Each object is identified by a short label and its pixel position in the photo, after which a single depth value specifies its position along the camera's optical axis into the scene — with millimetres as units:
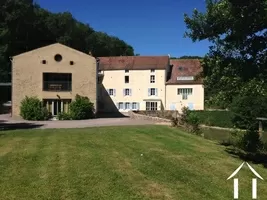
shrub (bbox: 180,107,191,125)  15066
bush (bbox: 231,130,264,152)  9700
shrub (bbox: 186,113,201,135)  13911
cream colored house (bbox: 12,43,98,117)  24410
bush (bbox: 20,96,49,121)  23192
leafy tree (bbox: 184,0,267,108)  6577
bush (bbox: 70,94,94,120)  23697
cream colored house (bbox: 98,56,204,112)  34293
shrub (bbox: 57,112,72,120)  23749
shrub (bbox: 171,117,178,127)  15180
